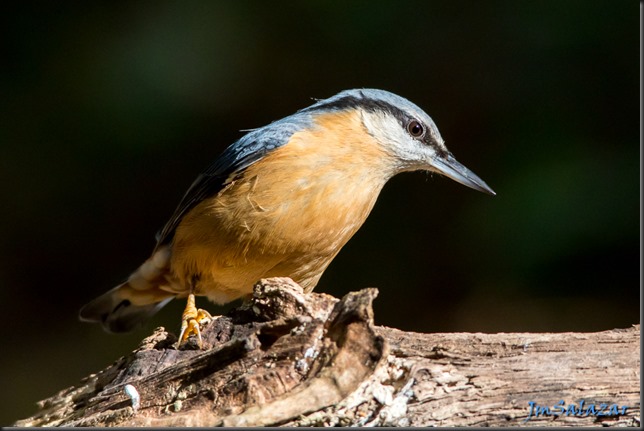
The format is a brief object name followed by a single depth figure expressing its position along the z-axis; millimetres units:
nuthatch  5848
